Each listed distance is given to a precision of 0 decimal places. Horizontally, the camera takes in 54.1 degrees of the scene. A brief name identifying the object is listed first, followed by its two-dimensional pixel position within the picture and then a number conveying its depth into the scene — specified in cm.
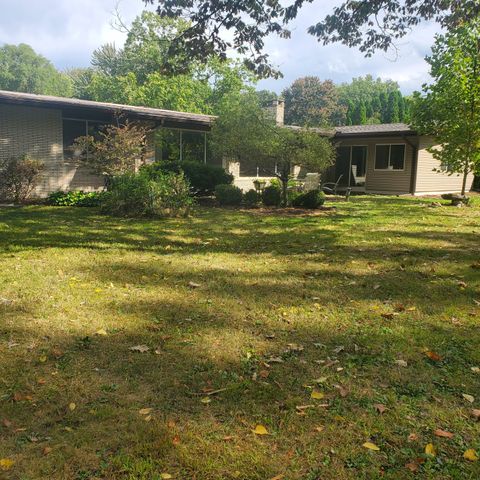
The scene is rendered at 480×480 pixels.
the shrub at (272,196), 1474
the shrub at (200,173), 1612
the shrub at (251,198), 1455
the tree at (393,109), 3694
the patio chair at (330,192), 2129
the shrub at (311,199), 1422
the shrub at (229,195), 1462
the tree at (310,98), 5622
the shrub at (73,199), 1376
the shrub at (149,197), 1128
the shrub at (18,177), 1359
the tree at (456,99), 1483
